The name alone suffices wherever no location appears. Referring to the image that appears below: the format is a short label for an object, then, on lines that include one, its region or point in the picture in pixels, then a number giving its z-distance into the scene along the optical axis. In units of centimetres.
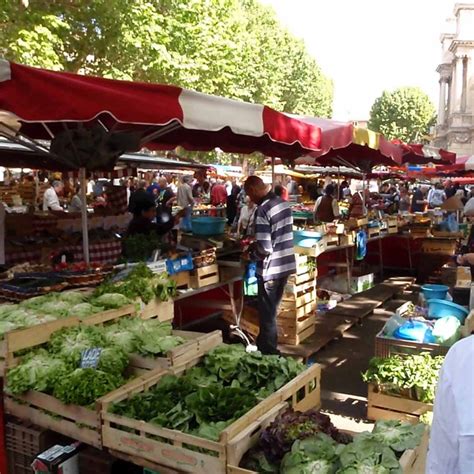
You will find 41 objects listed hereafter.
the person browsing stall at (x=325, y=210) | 1003
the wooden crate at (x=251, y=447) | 235
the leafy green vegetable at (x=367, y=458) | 226
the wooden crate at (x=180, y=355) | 326
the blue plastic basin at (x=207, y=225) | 645
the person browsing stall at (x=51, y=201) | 1248
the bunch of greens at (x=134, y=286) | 418
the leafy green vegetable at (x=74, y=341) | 320
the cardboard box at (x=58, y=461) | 282
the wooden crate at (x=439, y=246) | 1081
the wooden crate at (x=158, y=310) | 437
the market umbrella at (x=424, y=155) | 974
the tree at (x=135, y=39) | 1075
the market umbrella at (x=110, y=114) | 324
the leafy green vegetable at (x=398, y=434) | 249
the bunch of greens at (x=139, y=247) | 544
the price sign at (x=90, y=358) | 314
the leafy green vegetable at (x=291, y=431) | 248
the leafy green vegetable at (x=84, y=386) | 288
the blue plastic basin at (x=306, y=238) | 716
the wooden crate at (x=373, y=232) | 1008
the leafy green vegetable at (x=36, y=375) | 303
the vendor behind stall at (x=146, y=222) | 643
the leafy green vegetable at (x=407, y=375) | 403
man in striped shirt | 533
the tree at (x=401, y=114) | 6656
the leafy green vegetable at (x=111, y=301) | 394
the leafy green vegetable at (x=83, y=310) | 369
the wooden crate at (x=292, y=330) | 648
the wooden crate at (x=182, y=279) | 520
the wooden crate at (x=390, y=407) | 414
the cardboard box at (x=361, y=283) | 961
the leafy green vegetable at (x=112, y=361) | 312
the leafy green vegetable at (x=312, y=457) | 235
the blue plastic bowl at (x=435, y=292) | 580
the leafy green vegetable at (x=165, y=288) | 447
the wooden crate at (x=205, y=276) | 541
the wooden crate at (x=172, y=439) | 243
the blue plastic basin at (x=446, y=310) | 484
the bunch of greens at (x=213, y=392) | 269
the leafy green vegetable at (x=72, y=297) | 395
